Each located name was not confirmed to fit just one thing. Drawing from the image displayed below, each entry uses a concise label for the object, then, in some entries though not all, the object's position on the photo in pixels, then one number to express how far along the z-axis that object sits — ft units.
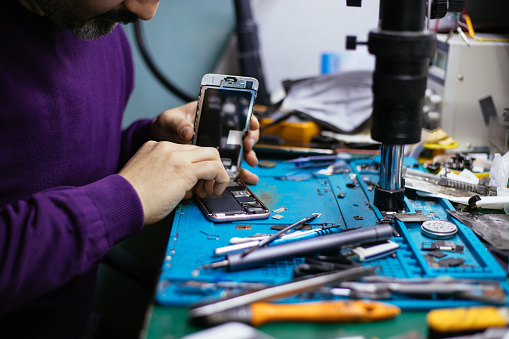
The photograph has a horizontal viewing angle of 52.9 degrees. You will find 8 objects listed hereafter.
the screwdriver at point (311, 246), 2.23
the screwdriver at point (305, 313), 1.84
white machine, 3.84
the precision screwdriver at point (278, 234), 2.31
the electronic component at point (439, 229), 2.53
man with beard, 2.19
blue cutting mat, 2.15
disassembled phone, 3.08
